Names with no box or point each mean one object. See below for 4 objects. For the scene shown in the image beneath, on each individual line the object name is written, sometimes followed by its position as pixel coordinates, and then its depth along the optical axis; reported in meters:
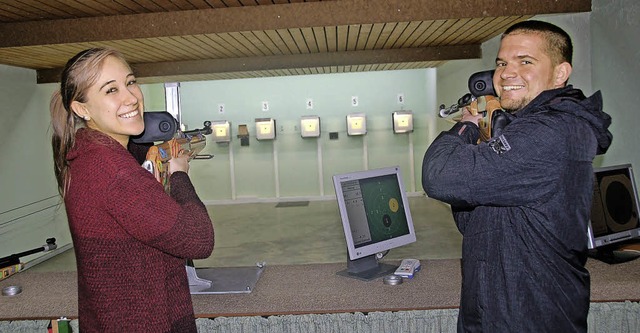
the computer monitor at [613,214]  2.12
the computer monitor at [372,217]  2.02
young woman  1.05
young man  1.04
